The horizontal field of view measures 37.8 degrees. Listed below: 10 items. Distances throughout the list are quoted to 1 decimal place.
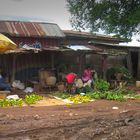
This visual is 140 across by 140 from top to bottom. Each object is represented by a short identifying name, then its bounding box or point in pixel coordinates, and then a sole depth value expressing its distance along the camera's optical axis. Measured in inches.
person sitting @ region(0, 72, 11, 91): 352.5
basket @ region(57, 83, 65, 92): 412.2
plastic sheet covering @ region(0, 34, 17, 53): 291.1
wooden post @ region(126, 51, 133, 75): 555.8
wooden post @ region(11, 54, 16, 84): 417.3
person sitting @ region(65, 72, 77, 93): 388.6
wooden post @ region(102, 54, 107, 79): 468.0
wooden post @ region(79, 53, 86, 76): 470.7
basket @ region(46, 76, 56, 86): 412.9
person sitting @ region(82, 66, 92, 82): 409.8
